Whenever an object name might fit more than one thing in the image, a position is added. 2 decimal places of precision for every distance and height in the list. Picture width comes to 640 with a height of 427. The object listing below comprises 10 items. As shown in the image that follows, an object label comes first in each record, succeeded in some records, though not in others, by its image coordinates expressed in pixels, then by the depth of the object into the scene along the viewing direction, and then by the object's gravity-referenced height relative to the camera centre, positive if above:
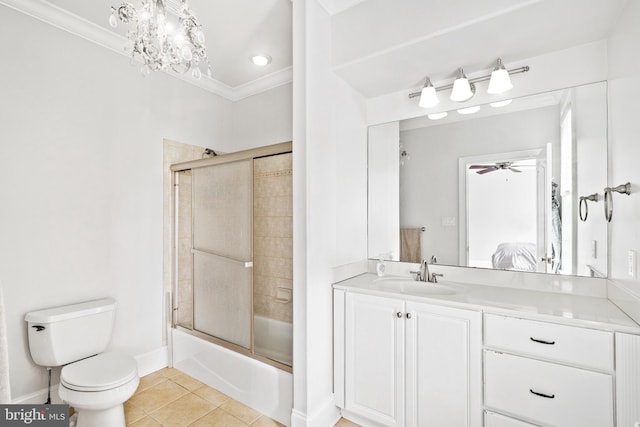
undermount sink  1.90 -0.48
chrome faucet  2.03 -0.43
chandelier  1.28 +0.77
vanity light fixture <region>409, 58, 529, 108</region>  1.79 +0.79
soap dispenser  2.19 -0.41
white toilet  1.64 -0.90
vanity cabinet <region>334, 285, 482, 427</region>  1.51 -0.82
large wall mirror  1.67 +0.16
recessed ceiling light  2.61 +1.34
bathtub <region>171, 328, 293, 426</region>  1.92 -1.14
